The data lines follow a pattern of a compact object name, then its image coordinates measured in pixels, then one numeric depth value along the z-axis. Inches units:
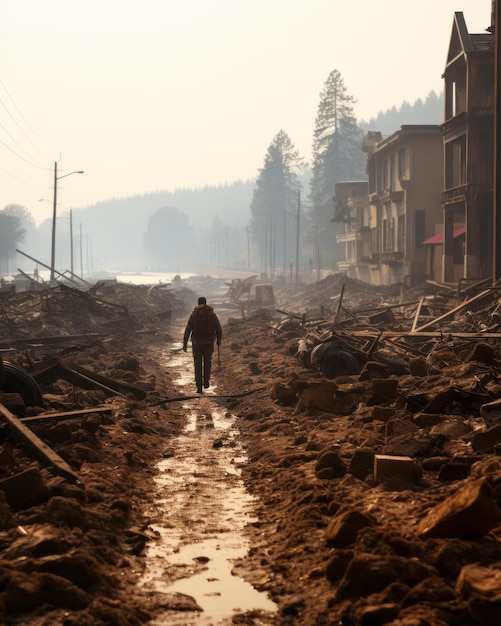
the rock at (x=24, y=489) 320.2
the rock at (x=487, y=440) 385.7
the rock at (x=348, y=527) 291.6
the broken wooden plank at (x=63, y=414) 438.9
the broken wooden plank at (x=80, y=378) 619.2
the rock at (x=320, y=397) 561.9
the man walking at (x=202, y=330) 697.6
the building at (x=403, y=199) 2020.2
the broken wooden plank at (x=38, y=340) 985.9
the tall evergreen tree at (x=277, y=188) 4849.9
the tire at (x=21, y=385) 525.7
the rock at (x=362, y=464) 375.5
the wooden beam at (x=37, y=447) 364.3
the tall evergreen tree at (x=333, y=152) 3981.3
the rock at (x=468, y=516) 268.2
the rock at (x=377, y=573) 245.4
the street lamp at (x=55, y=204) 2427.4
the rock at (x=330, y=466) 387.5
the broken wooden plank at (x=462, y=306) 868.5
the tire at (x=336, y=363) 692.1
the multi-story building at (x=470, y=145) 1480.1
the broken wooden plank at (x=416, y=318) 882.8
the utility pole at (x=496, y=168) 981.2
